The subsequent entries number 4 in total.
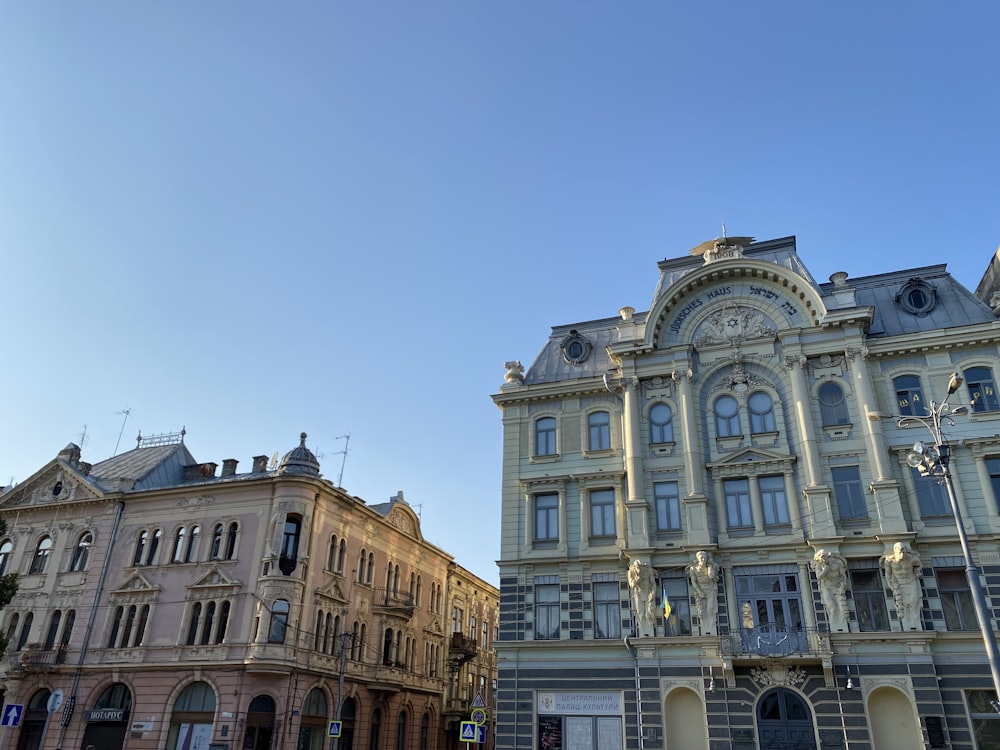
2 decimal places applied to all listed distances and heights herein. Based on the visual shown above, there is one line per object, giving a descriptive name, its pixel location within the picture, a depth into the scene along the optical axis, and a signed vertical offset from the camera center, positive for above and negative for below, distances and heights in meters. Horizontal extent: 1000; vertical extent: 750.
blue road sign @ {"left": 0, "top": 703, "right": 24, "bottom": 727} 27.53 +1.09
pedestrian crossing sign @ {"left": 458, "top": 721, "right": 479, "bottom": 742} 25.47 +0.88
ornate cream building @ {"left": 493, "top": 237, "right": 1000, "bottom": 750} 25.95 +8.47
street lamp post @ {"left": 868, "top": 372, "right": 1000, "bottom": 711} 16.77 +6.42
